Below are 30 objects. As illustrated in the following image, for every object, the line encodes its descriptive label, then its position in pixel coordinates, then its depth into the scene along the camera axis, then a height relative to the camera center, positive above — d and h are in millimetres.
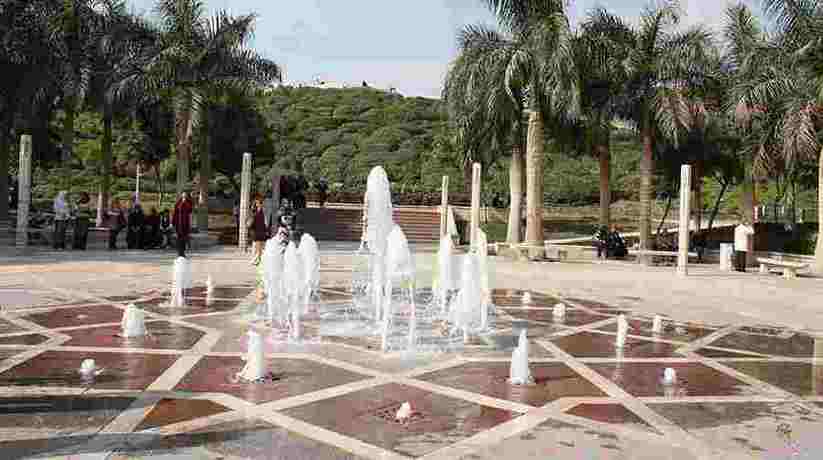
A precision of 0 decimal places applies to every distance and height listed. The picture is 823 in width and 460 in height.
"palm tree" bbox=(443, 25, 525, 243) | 20688 +3718
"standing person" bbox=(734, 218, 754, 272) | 20031 -180
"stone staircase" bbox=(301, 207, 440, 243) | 29438 +215
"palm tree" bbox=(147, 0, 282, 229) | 21938 +5224
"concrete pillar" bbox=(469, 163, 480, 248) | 20141 +1005
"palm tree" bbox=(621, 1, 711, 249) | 20375 +4594
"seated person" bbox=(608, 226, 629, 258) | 23344 -397
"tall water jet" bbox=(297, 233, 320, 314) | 10766 -475
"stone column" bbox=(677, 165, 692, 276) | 16797 +426
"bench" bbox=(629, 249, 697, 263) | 19572 -478
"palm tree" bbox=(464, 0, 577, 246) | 18891 +4511
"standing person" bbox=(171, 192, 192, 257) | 16766 +111
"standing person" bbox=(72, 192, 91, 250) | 18703 -223
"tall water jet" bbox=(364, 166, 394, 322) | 10758 +134
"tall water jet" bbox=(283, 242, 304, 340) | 9094 -683
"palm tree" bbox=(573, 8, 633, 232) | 20281 +4662
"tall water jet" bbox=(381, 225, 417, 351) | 8732 -403
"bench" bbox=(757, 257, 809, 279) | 18531 -736
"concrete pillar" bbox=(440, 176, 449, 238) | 22828 +715
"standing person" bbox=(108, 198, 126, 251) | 19594 -63
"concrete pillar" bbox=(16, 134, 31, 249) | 17422 +986
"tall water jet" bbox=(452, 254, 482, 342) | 9289 -900
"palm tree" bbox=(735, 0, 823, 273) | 17891 +3904
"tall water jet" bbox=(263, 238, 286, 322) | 9867 -691
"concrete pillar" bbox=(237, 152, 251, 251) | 20355 +1094
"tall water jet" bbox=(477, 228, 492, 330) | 9609 -743
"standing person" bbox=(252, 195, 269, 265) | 14812 -46
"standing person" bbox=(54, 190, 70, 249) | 17984 +70
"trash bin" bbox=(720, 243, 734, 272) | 20094 -551
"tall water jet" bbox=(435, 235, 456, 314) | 10742 -584
